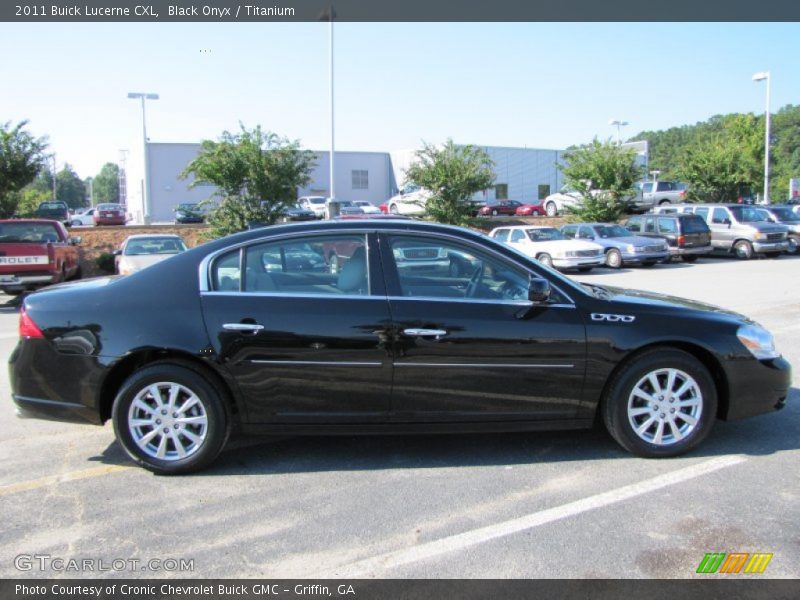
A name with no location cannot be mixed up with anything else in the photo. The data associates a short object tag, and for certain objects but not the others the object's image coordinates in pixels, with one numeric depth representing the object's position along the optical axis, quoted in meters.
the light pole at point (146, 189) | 45.44
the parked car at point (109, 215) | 39.81
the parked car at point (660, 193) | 38.44
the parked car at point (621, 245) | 21.81
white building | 51.84
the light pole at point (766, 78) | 35.38
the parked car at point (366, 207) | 40.14
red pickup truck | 12.89
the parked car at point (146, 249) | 13.84
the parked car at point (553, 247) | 20.95
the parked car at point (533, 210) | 43.59
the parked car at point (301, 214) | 35.69
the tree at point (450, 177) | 26.98
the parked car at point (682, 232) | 22.94
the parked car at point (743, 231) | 23.61
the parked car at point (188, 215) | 39.59
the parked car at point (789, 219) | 25.44
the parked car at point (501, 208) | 45.97
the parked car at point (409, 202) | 28.23
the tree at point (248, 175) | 20.75
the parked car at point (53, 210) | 36.47
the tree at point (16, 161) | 21.92
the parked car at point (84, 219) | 48.38
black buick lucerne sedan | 4.21
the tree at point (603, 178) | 30.33
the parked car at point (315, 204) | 42.72
